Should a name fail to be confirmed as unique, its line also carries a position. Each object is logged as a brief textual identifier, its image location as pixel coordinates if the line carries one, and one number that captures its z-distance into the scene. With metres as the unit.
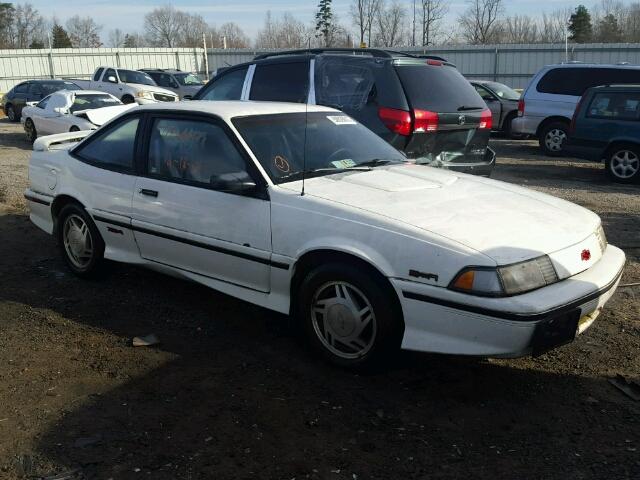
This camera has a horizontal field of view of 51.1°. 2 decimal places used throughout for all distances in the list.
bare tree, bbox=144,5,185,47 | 84.12
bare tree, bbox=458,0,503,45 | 59.53
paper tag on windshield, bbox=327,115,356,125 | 4.99
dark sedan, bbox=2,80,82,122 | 21.83
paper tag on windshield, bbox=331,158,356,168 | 4.55
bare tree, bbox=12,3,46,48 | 77.19
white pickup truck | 22.52
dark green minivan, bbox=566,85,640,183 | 10.66
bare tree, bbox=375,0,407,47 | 56.19
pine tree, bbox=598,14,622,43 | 59.14
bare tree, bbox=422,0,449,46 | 58.16
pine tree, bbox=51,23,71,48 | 70.38
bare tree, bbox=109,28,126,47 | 87.50
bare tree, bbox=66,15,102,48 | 83.88
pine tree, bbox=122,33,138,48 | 84.62
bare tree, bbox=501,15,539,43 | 62.88
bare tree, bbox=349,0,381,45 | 54.88
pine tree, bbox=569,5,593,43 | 57.28
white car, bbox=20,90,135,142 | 14.09
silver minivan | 13.73
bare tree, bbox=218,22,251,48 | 81.88
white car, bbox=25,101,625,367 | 3.39
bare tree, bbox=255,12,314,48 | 68.57
